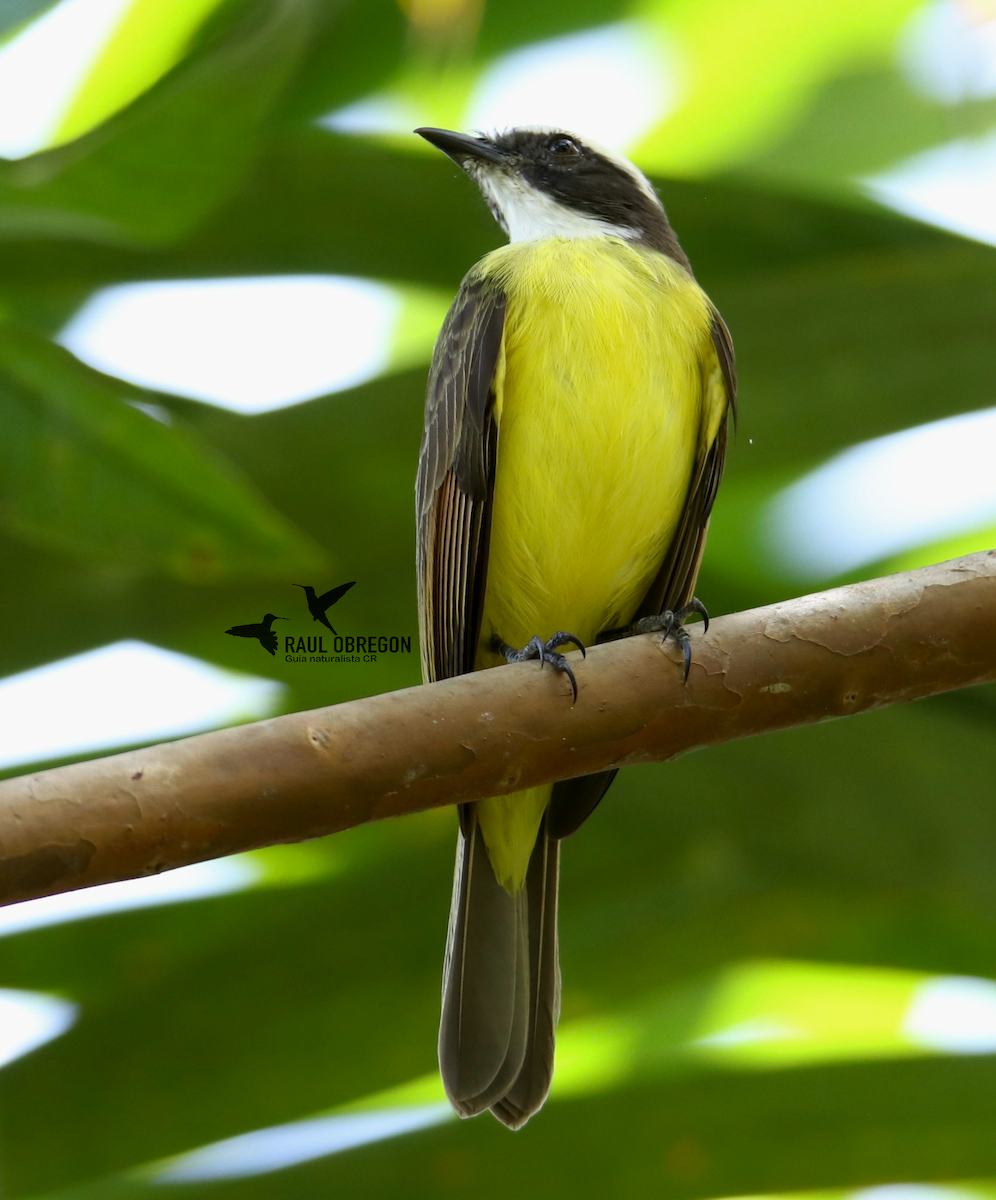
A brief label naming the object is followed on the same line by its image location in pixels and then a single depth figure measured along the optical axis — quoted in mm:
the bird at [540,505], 4422
